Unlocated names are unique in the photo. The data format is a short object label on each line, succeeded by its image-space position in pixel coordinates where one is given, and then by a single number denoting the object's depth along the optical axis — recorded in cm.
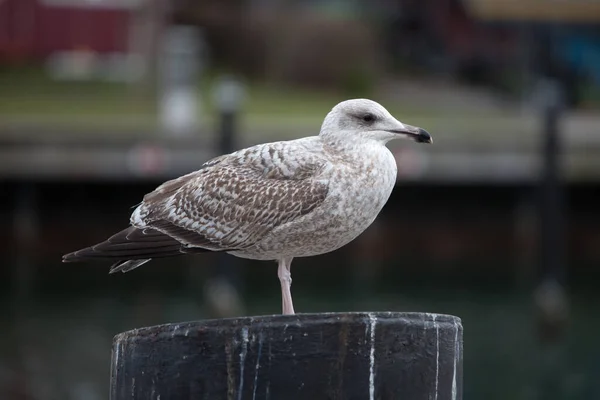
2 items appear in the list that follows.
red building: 5837
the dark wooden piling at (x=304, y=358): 755
